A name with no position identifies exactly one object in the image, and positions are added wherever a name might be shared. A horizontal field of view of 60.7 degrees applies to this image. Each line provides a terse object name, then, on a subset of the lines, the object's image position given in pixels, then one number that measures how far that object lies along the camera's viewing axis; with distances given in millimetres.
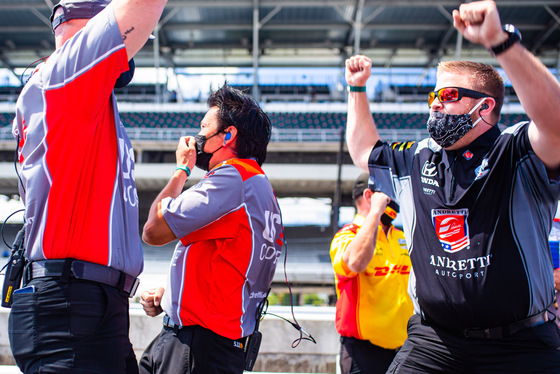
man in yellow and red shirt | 2838
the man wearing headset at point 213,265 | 1959
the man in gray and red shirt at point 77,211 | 1464
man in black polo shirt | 1581
